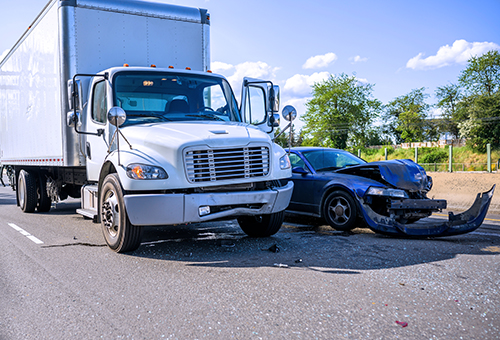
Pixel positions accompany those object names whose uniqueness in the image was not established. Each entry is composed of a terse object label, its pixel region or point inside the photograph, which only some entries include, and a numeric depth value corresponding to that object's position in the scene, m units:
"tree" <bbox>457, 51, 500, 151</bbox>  45.94
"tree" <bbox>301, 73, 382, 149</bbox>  62.72
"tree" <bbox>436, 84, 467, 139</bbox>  66.88
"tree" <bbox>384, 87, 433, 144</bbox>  75.31
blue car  6.45
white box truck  5.44
